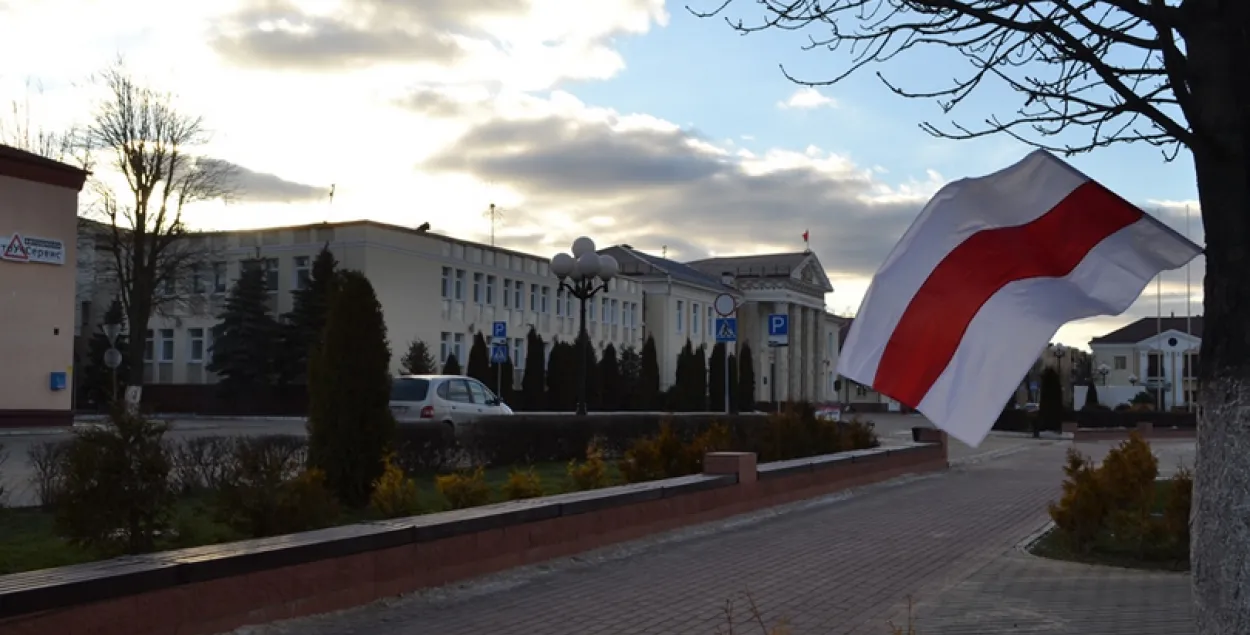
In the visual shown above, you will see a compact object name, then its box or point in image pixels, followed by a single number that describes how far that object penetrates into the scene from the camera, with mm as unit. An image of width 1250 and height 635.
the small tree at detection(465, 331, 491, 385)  53750
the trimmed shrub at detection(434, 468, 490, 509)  11389
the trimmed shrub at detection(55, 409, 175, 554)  7953
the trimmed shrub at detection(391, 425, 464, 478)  15227
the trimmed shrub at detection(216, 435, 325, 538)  9070
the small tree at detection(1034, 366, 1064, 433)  53469
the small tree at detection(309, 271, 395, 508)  11594
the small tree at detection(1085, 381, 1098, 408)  70188
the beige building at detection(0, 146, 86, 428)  34688
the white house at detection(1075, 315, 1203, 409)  92444
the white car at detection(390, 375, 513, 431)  23984
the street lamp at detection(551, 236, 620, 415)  23375
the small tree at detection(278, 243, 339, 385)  51031
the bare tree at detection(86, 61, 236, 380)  47844
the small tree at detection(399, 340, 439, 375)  48844
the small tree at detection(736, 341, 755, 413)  68375
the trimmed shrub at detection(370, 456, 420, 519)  10836
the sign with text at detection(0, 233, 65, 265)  34625
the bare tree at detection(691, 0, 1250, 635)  3994
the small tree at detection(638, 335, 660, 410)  64250
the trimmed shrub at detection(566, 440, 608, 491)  13562
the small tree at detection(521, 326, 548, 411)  58156
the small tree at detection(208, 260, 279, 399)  52594
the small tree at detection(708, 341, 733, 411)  66375
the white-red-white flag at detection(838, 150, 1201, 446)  4379
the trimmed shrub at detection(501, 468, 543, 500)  12148
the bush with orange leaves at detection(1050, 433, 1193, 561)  11438
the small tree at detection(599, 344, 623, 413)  63375
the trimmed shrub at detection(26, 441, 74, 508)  11333
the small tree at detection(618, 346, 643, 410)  64000
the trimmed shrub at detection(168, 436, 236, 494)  12832
